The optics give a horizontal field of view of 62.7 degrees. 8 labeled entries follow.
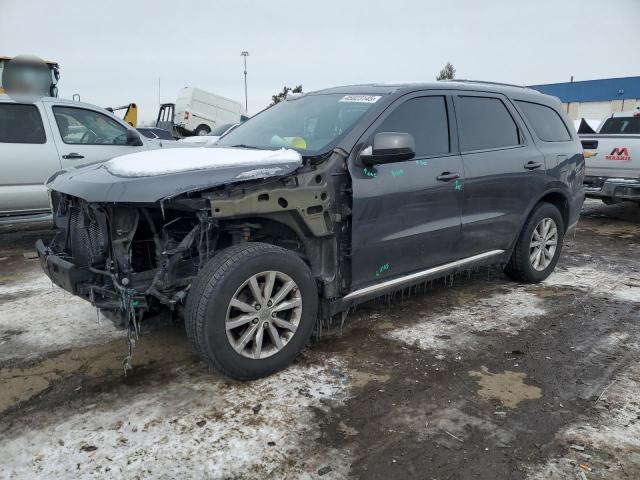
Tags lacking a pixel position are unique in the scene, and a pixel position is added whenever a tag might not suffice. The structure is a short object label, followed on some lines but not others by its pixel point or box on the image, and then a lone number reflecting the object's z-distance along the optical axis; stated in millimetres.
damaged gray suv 2885
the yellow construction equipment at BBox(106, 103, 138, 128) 12117
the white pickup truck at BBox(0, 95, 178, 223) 6105
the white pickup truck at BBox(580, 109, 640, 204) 7828
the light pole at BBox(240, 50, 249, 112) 45406
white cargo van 22328
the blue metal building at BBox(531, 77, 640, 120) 34219
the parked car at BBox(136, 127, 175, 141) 11573
